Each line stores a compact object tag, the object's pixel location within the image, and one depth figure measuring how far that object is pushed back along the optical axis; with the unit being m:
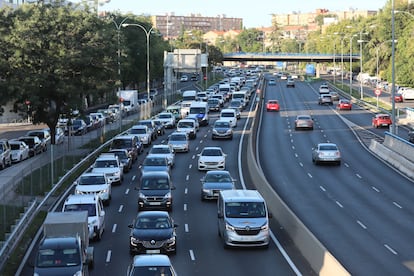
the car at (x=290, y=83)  142.09
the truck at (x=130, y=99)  91.91
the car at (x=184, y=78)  176.98
